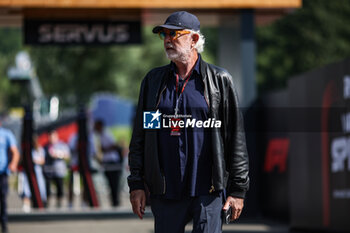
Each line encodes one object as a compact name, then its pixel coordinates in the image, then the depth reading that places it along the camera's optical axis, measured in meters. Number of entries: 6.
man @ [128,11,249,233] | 4.85
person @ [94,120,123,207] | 17.98
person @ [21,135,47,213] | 17.38
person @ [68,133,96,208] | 17.23
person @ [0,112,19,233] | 12.26
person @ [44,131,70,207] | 19.16
